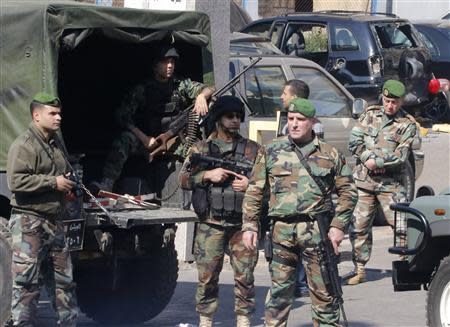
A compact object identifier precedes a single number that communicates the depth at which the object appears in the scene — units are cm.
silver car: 2040
